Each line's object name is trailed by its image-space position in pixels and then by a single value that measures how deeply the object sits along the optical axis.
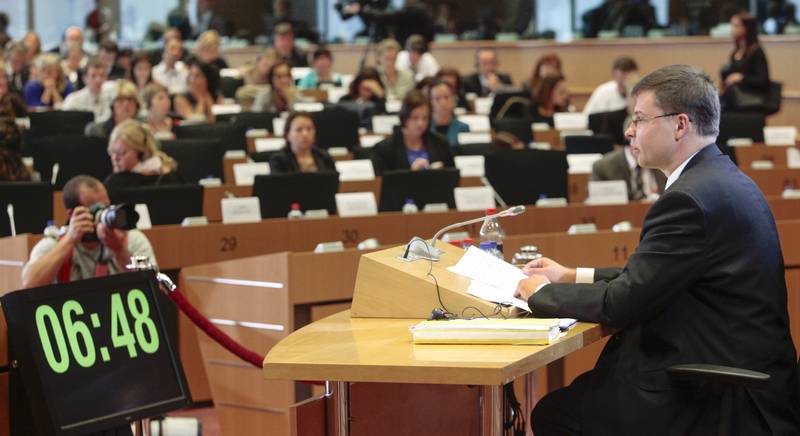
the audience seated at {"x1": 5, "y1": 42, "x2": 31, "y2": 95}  13.30
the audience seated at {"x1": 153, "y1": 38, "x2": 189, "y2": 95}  13.51
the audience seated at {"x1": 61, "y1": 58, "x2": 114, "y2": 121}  11.06
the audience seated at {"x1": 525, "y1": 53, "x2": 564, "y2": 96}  12.51
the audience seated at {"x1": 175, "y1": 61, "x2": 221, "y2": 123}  11.50
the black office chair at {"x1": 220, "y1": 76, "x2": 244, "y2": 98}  13.77
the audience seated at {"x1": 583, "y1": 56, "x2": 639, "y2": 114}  11.91
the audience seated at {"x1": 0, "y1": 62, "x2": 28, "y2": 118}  10.79
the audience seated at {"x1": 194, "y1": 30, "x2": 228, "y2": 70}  13.80
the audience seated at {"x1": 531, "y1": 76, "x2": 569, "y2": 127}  11.60
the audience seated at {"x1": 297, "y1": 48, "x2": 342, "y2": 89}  14.00
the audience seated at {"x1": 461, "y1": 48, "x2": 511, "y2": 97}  14.09
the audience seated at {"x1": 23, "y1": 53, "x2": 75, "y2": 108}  12.23
